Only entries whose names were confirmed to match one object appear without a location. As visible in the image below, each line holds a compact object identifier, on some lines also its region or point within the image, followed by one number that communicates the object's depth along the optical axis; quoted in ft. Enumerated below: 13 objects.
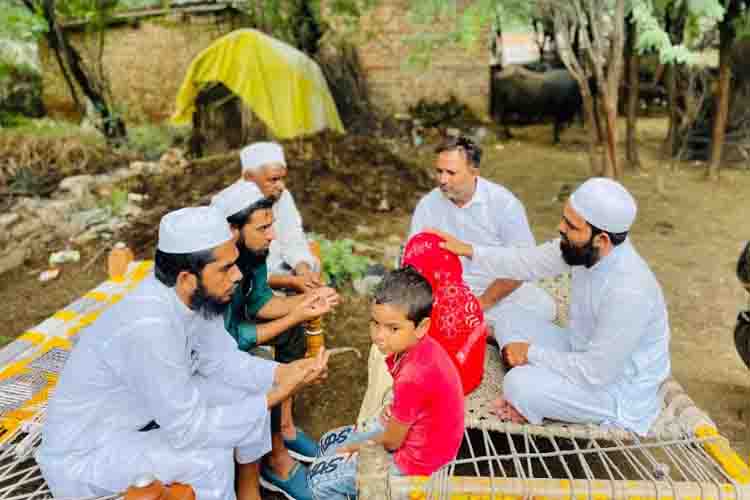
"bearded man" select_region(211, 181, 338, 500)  8.90
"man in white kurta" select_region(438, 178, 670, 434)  7.85
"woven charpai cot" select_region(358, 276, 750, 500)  7.06
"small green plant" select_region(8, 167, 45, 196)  21.65
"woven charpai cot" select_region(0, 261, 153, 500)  8.00
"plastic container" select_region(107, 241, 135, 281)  12.82
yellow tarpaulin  25.09
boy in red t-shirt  6.60
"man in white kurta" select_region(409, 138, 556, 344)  10.73
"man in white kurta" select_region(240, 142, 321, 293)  11.35
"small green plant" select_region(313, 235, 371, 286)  15.87
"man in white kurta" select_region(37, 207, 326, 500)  6.42
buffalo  35.42
